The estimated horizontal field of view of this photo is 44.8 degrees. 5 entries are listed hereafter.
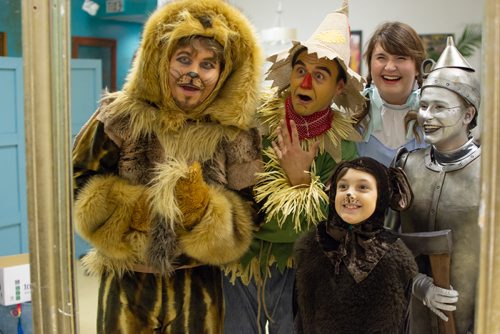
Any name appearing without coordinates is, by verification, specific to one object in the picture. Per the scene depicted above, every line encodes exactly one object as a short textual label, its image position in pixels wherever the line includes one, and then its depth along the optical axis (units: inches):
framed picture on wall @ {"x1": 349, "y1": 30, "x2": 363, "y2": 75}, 56.4
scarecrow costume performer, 55.5
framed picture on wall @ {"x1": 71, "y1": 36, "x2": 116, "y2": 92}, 44.4
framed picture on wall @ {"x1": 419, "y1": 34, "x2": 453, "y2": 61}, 50.6
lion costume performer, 55.7
